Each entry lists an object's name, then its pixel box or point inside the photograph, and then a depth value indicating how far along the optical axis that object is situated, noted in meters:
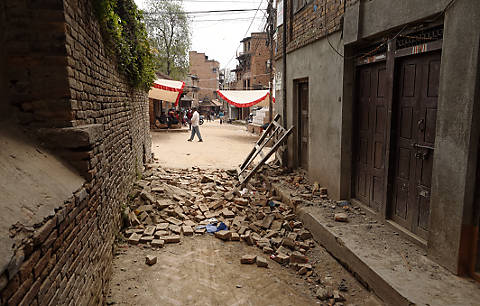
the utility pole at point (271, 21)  14.32
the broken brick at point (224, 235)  5.05
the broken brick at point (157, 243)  4.65
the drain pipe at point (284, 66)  7.96
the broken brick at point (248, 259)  4.32
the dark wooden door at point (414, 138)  3.56
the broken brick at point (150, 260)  4.10
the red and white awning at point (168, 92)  16.75
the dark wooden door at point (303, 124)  7.49
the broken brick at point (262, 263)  4.23
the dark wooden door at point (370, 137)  4.50
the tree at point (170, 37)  27.31
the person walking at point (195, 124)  16.33
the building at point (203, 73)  59.81
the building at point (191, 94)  45.41
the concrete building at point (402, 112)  2.90
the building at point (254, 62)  38.58
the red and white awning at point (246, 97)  17.59
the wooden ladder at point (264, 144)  7.13
